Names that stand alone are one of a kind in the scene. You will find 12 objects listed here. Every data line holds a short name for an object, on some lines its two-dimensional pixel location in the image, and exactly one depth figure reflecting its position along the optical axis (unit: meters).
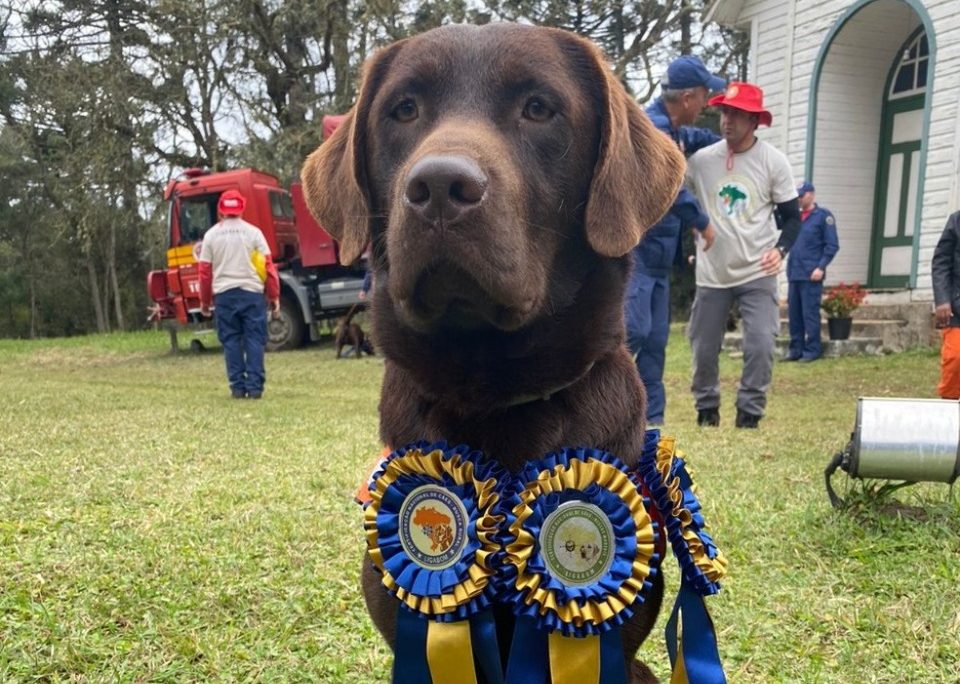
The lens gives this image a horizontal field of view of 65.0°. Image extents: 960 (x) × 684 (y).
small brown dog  12.72
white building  10.63
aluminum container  2.59
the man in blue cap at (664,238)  4.38
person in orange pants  5.21
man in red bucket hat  4.77
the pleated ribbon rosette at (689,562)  1.60
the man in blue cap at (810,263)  9.98
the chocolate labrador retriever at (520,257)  1.52
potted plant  10.12
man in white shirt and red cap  7.21
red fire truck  14.06
